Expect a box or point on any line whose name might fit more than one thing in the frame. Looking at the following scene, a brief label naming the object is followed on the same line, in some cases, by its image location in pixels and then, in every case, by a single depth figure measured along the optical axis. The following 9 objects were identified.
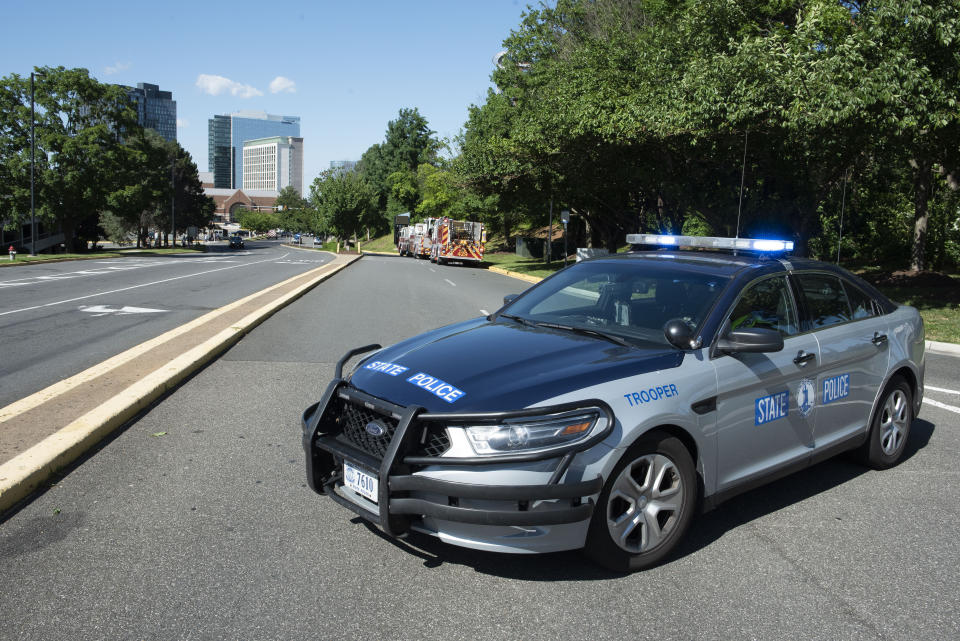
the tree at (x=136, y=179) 54.22
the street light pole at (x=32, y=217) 40.54
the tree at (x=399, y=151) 114.94
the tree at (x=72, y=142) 49.09
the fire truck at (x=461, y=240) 44.19
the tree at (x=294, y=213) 169.50
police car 3.32
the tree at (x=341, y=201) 89.38
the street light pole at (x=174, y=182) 75.46
